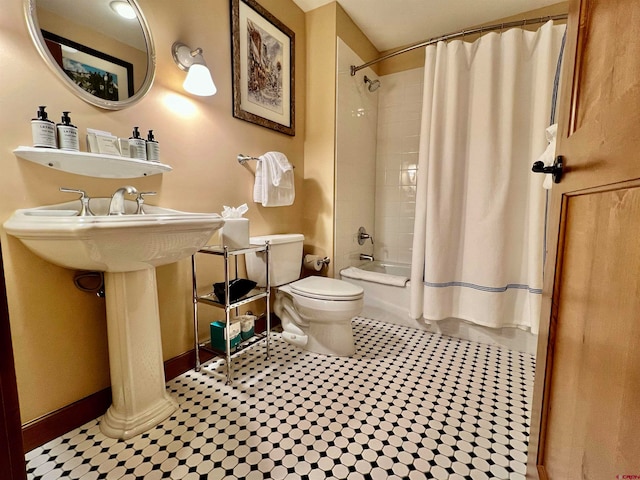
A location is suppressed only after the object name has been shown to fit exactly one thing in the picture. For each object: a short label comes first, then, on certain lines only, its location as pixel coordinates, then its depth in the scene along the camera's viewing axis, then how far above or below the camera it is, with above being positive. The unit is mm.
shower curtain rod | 1627 +1084
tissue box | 1418 -118
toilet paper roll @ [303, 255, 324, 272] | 2121 -381
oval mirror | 1005 +613
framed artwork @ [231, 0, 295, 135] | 1666 +892
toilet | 1600 -513
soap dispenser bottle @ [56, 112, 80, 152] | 984 +250
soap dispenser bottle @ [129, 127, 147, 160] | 1177 +252
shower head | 2464 +1087
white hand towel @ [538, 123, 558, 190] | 1043 +208
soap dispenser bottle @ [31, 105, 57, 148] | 935 +252
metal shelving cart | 1373 -458
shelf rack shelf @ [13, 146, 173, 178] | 947 +167
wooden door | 389 -90
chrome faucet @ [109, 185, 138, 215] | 1059 +26
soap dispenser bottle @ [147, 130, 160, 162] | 1226 +254
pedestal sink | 804 -170
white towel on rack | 1779 +190
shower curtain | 1667 +191
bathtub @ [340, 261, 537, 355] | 1786 -747
